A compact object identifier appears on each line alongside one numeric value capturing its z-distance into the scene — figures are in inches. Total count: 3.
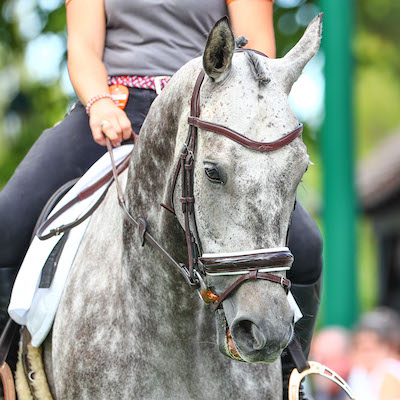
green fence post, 830.5
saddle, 317.4
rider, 338.6
